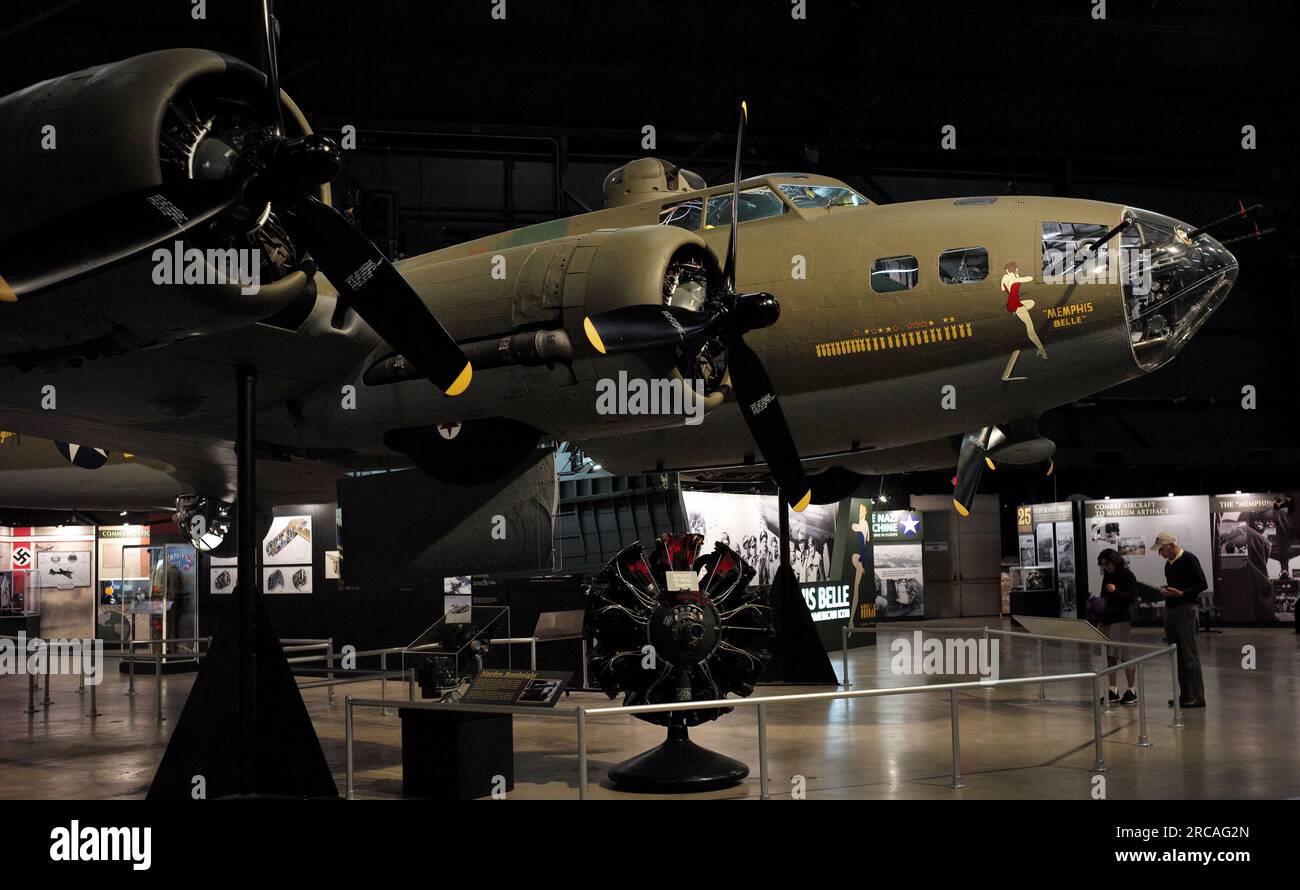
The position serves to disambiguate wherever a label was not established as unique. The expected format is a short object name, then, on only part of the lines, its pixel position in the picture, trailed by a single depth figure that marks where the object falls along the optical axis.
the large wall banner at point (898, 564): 29.97
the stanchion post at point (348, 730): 8.38
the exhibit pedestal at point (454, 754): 8.59
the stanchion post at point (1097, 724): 8.89
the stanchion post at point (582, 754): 6.65
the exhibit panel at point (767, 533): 21.92
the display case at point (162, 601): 21.55
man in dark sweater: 12.55
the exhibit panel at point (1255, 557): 26.42
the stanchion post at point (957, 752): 8.36
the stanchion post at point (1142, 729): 10.40
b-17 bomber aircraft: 6.97
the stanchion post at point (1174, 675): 11.66
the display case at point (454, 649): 12.83
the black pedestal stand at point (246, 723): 8.02
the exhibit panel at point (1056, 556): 29.20
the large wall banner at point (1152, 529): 27.31
